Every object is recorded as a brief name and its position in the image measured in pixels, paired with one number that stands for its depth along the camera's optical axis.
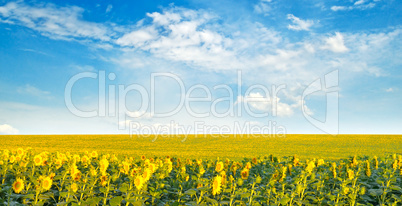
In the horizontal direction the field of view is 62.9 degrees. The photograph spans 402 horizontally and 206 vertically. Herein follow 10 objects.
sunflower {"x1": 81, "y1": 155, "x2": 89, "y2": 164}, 7.87
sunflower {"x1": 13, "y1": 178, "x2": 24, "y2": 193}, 4.71
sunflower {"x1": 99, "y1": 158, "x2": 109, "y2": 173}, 5.60
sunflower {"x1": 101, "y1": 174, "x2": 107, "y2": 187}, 5.19
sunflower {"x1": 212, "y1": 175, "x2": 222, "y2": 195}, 4.50
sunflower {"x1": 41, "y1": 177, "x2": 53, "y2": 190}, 4.69
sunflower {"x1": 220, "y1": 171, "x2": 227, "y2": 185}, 5.06
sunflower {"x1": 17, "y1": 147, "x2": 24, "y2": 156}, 7.98
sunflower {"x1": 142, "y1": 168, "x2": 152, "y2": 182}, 4.52
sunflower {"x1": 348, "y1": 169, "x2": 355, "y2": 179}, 5.96
